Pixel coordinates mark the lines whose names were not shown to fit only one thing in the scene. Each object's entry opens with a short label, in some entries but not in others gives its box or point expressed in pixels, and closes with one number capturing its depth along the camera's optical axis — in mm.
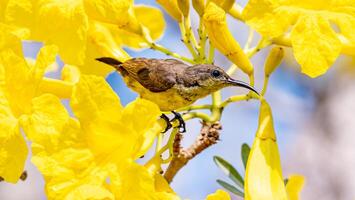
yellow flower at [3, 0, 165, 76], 4832
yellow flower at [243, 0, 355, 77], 4613
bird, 5227
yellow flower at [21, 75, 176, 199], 4266
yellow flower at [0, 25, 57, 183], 4691
